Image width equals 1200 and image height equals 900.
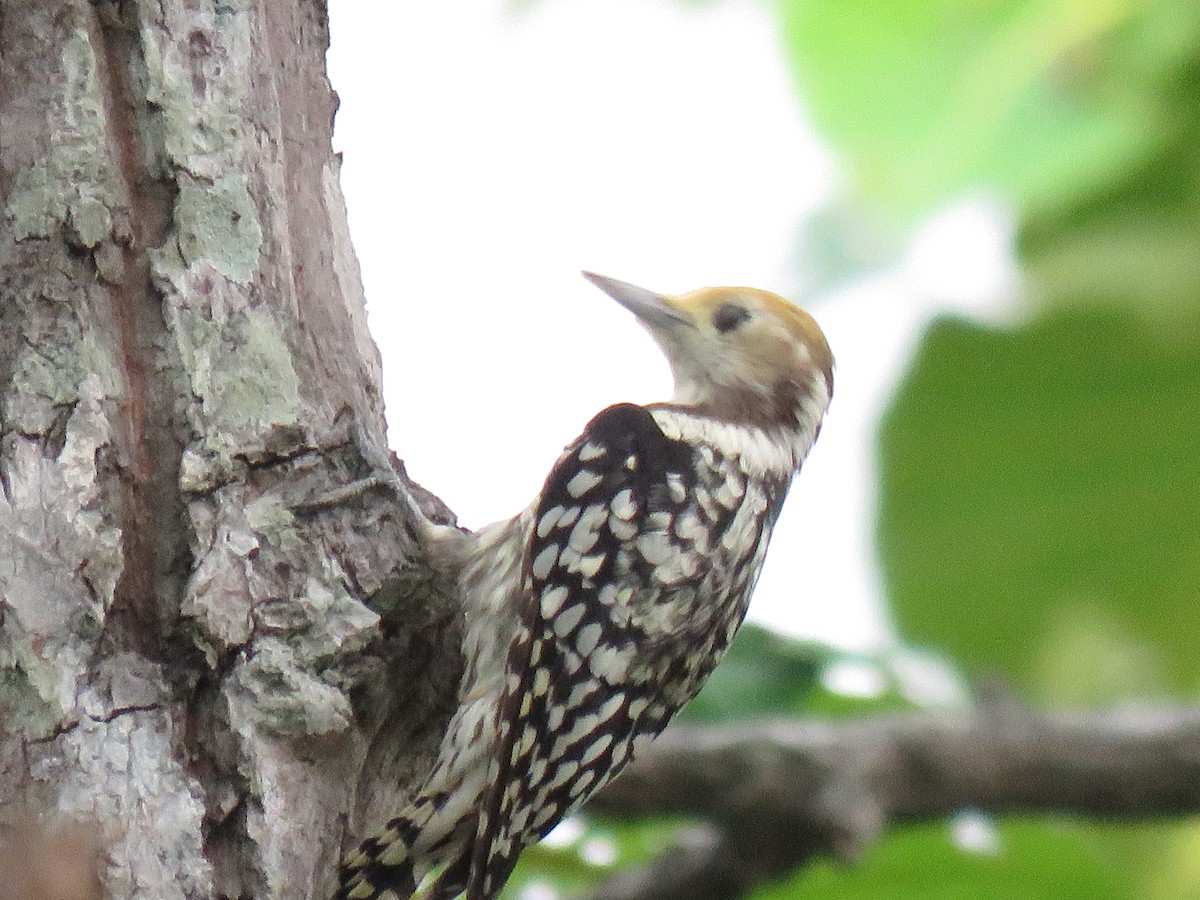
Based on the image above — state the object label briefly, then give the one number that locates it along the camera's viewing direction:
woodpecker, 7.07
